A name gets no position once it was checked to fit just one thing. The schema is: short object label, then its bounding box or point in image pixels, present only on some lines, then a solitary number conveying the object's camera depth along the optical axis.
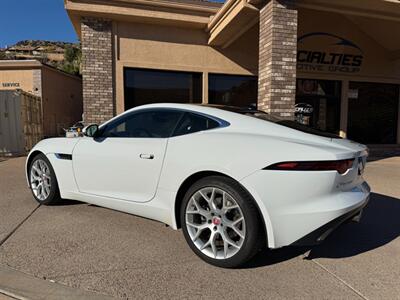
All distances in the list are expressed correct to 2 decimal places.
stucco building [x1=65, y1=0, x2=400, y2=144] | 7.16
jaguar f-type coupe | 2.58
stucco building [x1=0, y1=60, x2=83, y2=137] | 14.70
